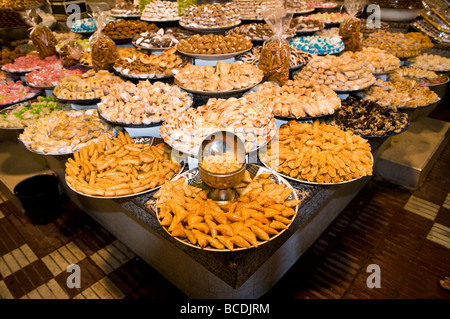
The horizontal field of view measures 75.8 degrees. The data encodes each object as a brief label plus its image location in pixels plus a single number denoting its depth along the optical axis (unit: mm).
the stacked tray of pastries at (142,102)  2131
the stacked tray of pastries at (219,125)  1773
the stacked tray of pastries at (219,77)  2340
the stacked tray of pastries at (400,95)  2819
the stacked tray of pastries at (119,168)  1617
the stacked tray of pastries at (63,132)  2039
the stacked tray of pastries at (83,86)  2598
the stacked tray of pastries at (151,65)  2738
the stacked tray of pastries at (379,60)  3257
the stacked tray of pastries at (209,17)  3108
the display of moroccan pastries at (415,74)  3799
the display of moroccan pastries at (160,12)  3732
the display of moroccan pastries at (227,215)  1247
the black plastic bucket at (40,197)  2836
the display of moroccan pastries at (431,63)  4195
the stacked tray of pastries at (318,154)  1689
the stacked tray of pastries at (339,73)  2727
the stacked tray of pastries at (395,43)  4129
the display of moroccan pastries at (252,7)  3904
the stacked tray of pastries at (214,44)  2705
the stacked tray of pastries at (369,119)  2193
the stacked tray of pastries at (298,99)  2219
